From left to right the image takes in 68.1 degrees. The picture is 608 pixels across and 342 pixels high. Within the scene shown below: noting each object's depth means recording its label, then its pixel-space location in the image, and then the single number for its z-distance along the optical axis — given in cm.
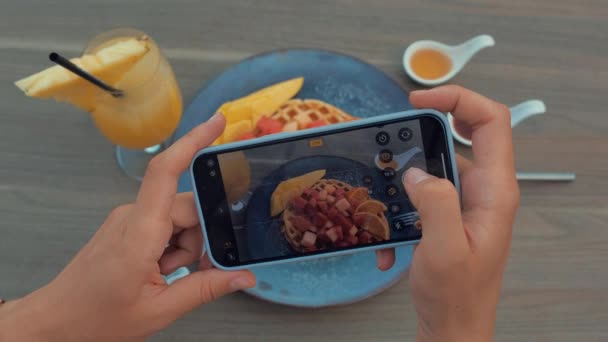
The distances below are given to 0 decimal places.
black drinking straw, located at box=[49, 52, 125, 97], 58
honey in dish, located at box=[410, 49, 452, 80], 91
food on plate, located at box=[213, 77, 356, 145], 81
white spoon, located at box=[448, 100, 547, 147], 80
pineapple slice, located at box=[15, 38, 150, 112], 63
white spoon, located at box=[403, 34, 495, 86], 87
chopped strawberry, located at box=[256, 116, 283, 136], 81
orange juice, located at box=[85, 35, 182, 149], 72
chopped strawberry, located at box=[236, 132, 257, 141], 82
